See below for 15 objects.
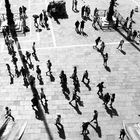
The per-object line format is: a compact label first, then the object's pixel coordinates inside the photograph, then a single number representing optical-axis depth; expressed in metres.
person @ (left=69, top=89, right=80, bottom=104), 19.30
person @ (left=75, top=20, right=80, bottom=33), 28.55
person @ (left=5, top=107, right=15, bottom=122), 17.83
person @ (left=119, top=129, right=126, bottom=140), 16.43
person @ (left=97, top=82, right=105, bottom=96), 19.97
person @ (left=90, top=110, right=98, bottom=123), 17.41
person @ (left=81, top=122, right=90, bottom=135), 16.59
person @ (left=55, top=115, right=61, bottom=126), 17.26
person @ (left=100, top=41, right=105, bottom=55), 25.08
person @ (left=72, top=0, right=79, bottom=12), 33.66
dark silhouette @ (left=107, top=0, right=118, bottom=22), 29.77
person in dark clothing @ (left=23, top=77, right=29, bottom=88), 21.47
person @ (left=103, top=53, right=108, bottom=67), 23.28
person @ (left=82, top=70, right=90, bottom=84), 21.13
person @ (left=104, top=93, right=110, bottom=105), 18.82
